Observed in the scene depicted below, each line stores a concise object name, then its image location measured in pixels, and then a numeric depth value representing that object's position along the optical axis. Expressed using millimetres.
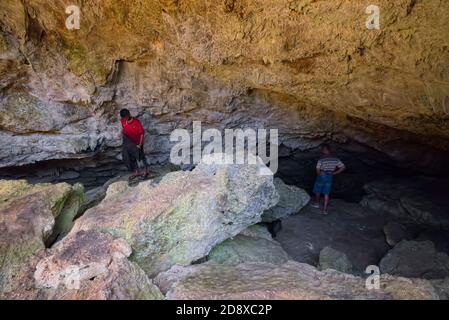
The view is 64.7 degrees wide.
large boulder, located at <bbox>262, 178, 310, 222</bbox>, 6550
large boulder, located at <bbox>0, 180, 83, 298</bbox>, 3389
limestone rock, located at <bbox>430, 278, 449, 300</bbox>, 3746
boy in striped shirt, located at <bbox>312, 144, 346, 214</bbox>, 6988
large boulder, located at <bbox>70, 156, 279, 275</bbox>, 3844
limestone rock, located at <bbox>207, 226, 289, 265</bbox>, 4312
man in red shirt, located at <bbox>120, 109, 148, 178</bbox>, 6484
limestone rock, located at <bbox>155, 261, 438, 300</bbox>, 2957
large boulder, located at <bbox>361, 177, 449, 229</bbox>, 6818
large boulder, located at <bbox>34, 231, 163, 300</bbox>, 2990
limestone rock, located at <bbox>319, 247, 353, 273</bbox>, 5004
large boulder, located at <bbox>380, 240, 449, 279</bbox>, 5014
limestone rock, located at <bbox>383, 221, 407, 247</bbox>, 6059
